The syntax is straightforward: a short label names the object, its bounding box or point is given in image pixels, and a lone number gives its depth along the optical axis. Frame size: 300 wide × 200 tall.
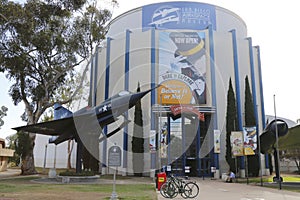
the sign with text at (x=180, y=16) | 34.53
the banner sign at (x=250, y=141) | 21.91
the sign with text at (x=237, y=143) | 23.88
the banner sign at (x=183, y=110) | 29.20
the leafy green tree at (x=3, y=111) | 41.91
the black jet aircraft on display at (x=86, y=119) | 20.48
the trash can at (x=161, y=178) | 14.41
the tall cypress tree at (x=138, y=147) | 30.34
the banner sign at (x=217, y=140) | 29.38
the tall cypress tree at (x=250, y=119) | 28.58
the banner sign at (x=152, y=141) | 27.82
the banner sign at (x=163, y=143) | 27.64
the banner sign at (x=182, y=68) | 31.20
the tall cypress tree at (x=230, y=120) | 29.02
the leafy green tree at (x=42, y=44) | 25.66
